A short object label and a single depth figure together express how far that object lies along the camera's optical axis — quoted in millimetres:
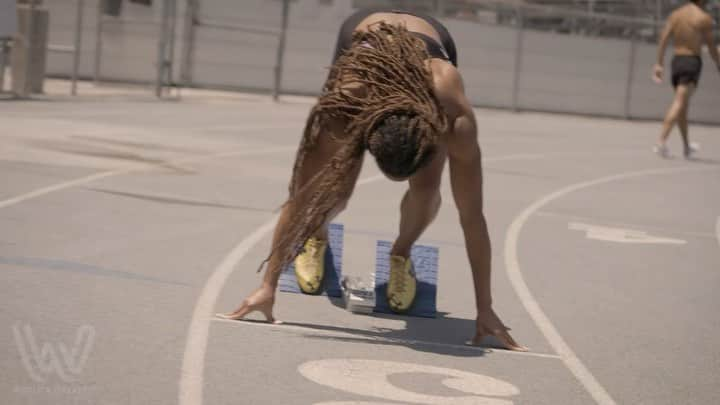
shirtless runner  19344
